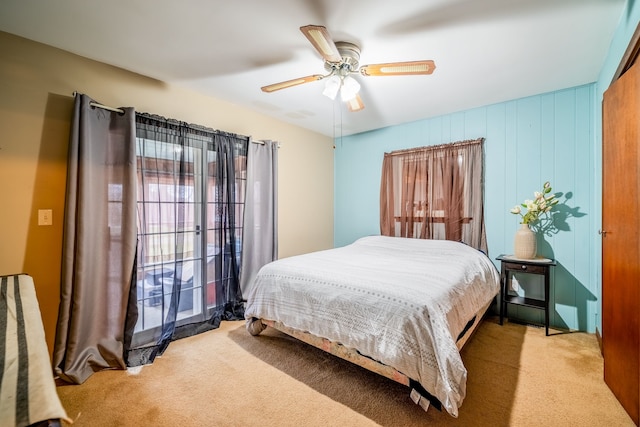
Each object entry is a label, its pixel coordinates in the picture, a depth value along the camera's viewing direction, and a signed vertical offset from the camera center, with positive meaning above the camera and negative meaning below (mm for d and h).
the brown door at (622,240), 1504 -144
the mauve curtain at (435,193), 3266 +276
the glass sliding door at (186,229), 2469 -154
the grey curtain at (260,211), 3262 +31
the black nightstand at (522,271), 2590 -584
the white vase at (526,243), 2768 -281
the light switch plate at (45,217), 2020 -32
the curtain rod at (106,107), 2146 +847
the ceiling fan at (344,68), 1655 +1022
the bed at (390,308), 1535 -650
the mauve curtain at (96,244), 2008 -241
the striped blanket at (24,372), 619 -433
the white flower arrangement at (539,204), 2783 +112
